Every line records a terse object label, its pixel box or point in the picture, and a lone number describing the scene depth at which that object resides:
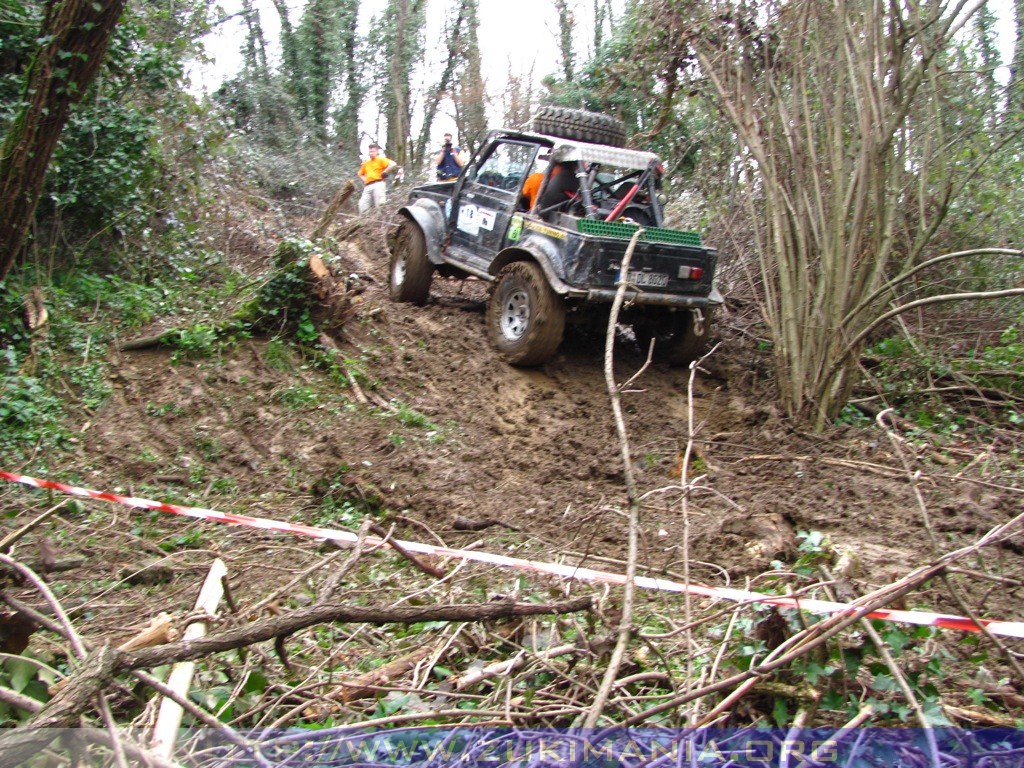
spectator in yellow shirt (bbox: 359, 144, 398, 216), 14.59
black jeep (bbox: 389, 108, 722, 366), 7.40
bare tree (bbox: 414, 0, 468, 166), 24.95
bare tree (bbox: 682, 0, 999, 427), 6.21
